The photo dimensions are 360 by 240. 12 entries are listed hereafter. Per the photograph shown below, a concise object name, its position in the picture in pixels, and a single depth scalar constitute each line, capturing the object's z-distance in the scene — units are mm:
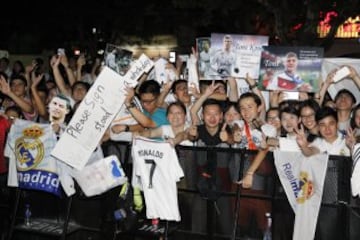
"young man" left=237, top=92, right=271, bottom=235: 5582
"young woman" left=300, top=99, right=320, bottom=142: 6000
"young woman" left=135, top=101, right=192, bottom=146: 6387
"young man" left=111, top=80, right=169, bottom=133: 6574
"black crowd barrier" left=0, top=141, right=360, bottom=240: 5301
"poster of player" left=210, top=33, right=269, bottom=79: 7008
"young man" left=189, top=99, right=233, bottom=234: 5770
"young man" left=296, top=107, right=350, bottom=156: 5750
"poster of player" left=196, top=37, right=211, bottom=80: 7266
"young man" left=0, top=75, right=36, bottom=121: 7367
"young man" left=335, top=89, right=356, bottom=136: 6617
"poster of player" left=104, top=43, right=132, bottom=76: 6465
